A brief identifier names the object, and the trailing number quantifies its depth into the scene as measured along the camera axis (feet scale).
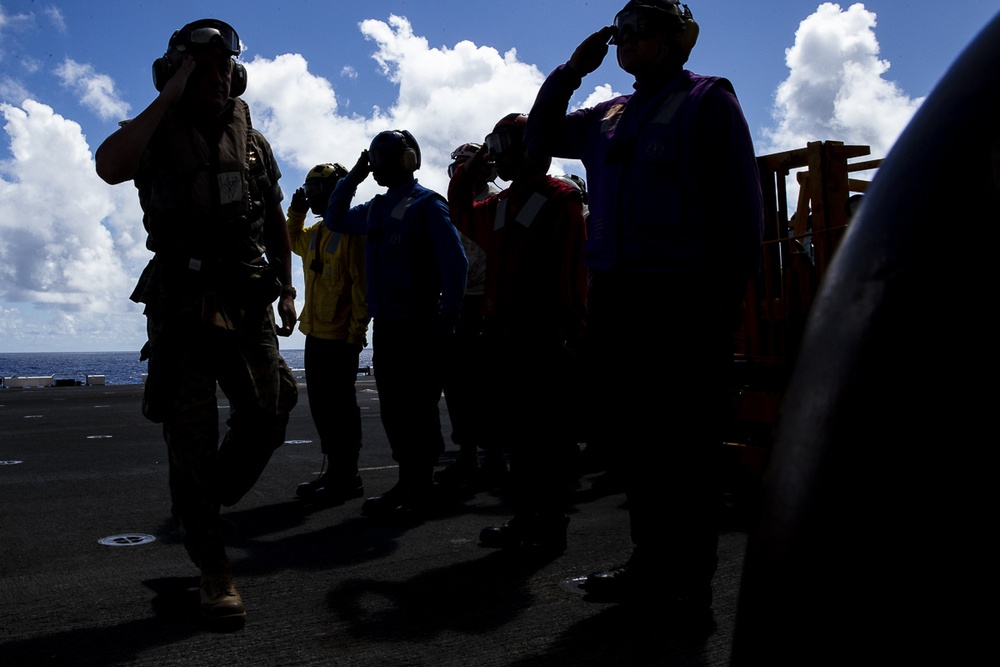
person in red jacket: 13.35
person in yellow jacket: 18.76
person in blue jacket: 16.42
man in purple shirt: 9.63
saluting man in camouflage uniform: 10.02
